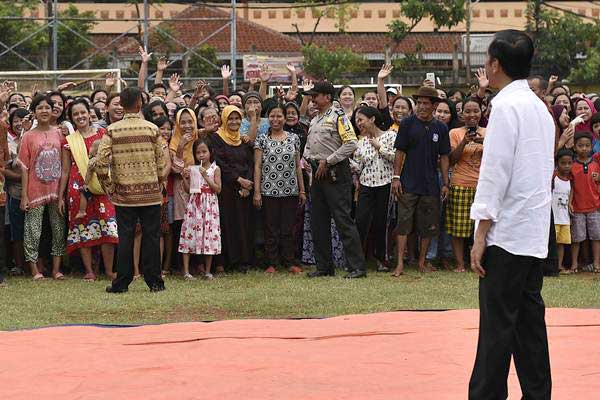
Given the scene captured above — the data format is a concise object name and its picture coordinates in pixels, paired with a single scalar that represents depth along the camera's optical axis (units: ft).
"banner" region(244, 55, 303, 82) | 105.09
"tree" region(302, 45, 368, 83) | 114.73
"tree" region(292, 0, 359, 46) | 125.90
